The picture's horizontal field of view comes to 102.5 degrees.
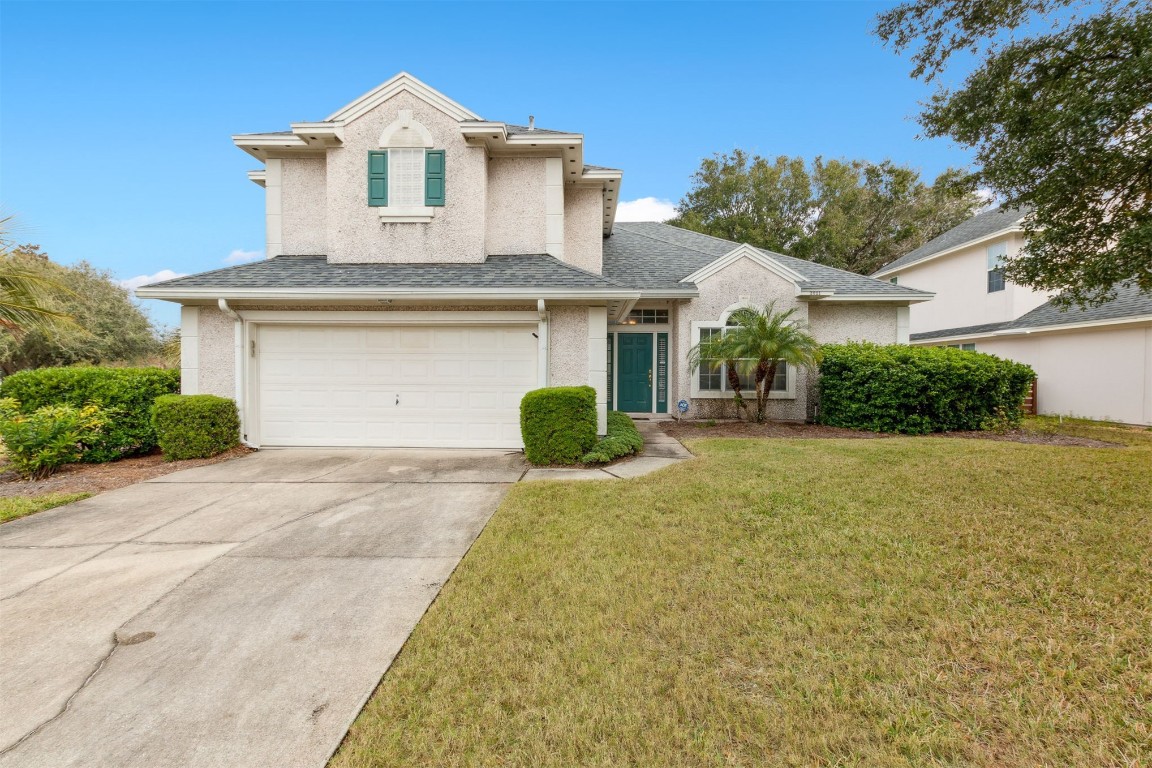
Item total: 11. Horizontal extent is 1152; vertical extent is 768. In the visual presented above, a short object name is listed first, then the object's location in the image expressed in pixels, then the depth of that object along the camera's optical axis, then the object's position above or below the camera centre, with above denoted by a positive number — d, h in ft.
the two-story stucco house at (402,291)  26.45 +4.48
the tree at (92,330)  63.52 +6.34
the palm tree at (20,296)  23.00 +3.84
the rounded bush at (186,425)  24.48 -2.87
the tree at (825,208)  84.07 +31.07
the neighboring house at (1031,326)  39.50 +4.87
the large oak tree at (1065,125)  16.43 +9.45
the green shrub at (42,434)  21.02 -2.94
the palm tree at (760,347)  32.96 +1.92
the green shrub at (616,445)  23.62 -3.86
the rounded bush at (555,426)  23.40 -2.69
